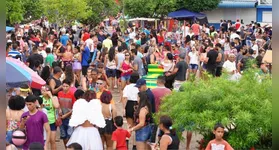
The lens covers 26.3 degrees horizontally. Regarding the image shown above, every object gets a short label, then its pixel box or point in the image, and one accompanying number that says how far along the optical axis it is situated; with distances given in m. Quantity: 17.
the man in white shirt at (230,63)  15.31
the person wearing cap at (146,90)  10.59
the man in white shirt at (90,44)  20.00
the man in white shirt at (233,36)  25.09
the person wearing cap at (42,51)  17.25
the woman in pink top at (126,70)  15.68
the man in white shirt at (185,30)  30.20
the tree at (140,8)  38.72
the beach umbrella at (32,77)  10.31
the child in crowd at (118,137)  9.43
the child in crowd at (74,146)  7.90
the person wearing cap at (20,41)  19.58
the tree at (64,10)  31.83
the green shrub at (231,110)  8.66
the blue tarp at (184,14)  38.19
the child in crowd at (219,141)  8.41
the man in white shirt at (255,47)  19.80
